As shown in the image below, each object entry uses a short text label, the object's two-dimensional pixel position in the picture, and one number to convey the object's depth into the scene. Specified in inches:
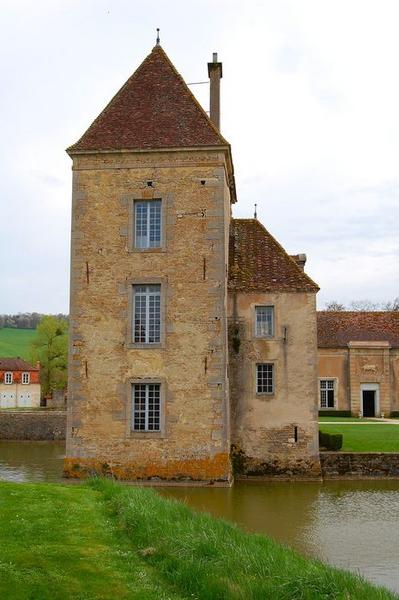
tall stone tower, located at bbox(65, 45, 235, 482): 668.7
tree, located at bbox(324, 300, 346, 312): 2599.7
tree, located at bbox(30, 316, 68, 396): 2038.6
